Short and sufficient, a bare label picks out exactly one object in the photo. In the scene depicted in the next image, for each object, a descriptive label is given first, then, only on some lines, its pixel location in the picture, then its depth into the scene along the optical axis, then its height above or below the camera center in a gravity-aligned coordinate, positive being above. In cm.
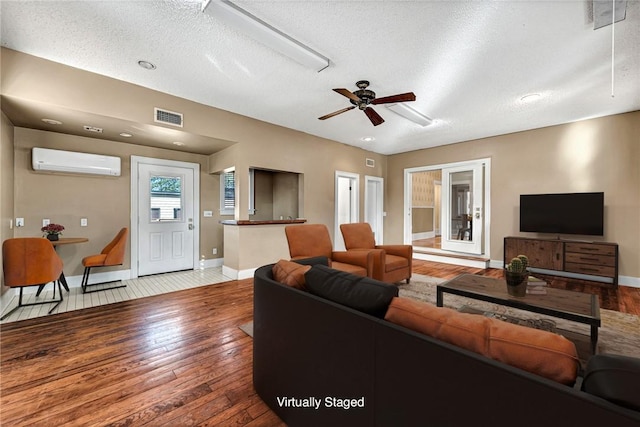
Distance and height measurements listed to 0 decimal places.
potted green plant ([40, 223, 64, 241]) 342 -27
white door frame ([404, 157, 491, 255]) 551 +37
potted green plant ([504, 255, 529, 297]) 236 -59
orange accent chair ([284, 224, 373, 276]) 331 -53
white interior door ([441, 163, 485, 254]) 567 +7
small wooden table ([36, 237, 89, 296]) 334 -42
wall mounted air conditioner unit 354 +68
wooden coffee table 197 -76
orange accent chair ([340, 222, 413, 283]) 371 -60
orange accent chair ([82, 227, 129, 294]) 364 -69
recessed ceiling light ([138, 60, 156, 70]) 287 +161
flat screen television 426 -2
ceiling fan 299 +133
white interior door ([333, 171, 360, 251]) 626 +29
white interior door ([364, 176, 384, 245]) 715 +10
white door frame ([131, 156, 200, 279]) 444 +26
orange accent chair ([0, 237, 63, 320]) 279 -58
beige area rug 228 -115
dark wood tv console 402 -71
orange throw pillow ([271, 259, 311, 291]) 151 -38
